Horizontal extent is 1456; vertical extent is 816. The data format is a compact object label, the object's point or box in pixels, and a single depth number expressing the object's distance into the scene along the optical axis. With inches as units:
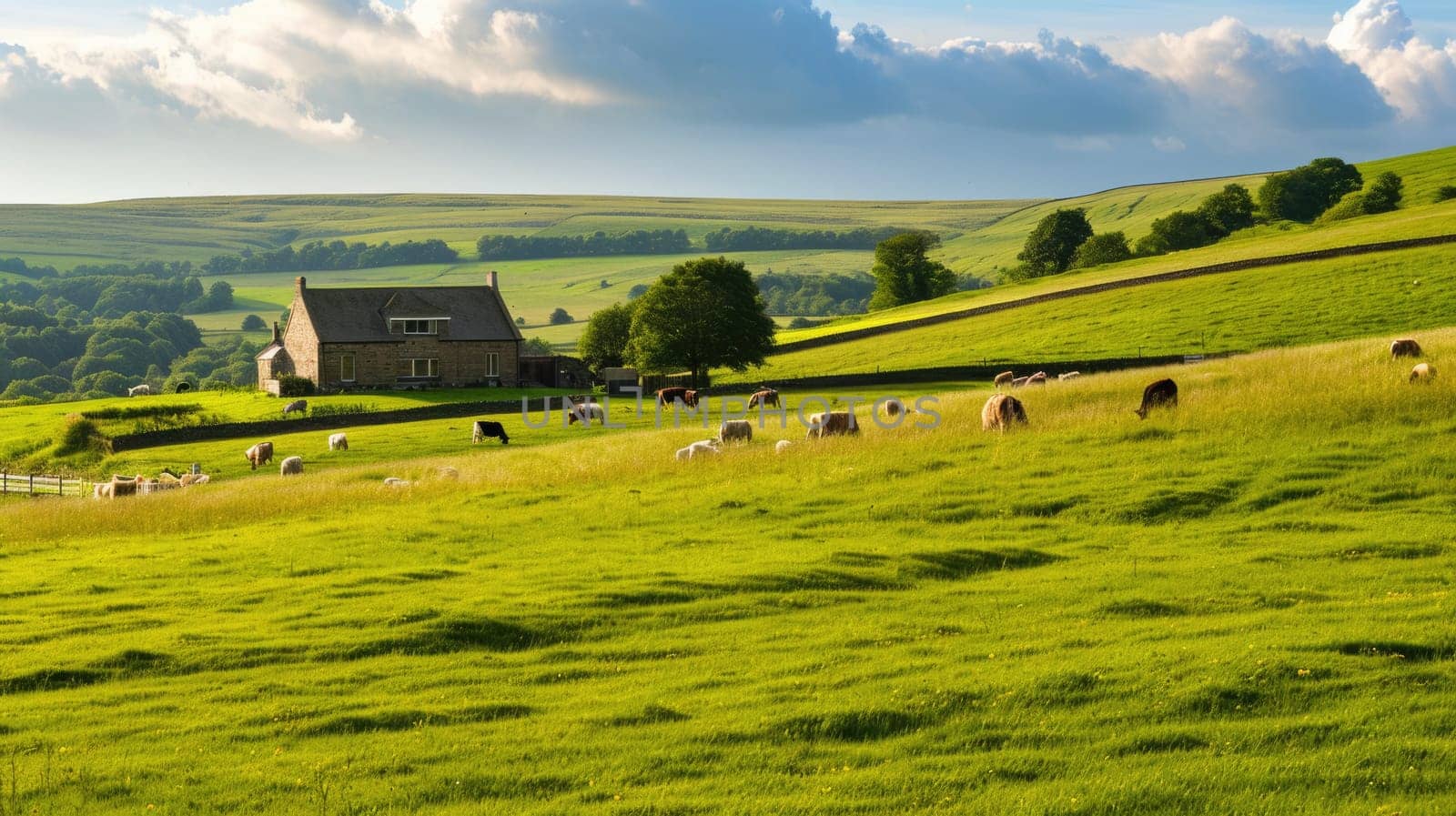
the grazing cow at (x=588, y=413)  2105.8
